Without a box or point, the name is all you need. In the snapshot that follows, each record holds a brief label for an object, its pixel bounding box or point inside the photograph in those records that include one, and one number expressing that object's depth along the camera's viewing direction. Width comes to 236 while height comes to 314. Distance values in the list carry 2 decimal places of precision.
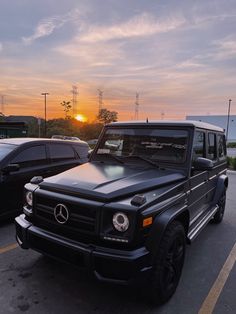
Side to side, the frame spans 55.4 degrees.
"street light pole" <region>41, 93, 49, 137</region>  46.37
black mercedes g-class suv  2.03
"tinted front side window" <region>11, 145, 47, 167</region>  4.25
